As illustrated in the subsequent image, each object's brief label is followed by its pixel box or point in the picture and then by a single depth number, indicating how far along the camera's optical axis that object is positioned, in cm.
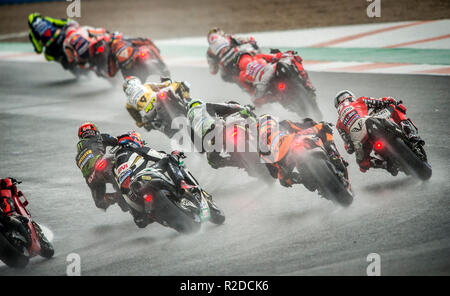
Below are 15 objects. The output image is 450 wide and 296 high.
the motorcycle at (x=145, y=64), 2614
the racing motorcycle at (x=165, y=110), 1989
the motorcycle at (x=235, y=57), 2239
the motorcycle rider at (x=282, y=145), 1419
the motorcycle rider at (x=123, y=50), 2650
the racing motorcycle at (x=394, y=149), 1452
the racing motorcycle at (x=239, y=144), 1530
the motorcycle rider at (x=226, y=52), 2267
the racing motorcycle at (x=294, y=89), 2020
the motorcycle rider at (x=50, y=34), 3011
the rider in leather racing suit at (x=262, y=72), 2053
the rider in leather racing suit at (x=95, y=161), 1556
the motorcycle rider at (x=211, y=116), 1565
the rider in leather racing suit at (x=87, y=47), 2823
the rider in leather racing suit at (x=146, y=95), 1991
